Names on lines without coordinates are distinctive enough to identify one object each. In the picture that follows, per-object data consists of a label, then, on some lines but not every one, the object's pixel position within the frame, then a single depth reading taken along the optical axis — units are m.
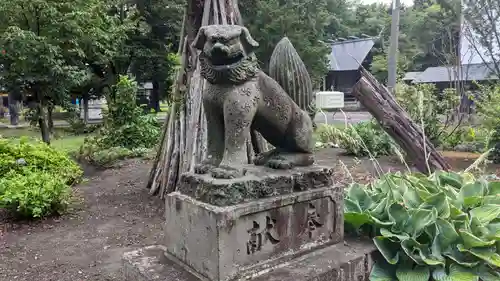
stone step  2.33
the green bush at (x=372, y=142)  9.79
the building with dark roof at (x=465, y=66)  14.46
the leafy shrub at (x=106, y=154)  9.02
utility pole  10.05
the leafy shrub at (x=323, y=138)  9.50
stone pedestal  2.21
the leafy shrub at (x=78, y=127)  15.20
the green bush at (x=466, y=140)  10.04
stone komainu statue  2.33
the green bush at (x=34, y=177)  5.08
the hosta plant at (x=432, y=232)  2.57
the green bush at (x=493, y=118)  8.96
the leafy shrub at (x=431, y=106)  9.10
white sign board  8.27
